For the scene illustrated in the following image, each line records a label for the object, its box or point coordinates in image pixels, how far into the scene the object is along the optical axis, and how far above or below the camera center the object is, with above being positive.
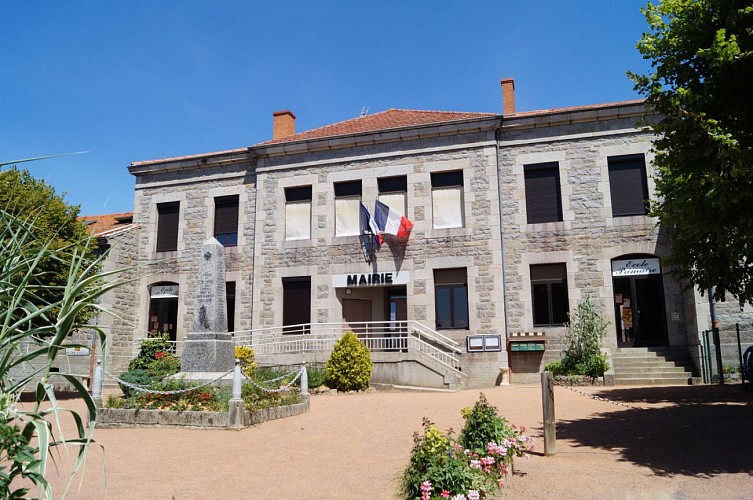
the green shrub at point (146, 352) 14.91 -0.41
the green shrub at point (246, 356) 16.62 -0.61
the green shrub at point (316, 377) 15.39 -1.13
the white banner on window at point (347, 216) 19.34 +3.96
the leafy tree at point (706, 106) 6.75 +2.84
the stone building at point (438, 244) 16.73 +2.86
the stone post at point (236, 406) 9.17 -1.12
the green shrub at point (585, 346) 15.02 -0.37
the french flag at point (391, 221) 18.31 +3.57
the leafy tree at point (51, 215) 12.29 +2.80
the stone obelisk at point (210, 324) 11.32 +0.24
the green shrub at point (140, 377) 11.91 -0.85
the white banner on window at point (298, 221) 19.91 +3.93
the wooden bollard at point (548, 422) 6.96 -1.07
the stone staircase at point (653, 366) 15.05 -0.92
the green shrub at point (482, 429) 5.73 -0.97
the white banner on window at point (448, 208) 18.47 +4.02
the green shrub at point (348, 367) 15.00 -0.84
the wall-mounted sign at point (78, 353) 18.74 -0.51
